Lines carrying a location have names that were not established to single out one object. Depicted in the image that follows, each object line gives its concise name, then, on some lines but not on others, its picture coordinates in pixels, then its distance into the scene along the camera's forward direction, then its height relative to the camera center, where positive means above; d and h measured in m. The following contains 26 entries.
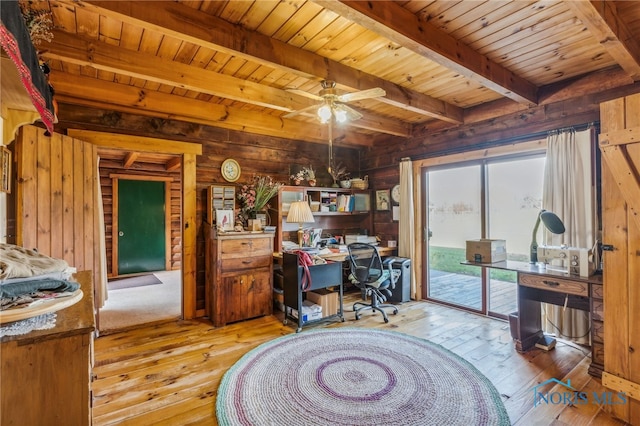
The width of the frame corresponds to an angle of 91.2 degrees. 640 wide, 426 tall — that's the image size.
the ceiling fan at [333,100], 2.45 +0.94
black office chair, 3.68 -0.72
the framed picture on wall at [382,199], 4.95 +0.24
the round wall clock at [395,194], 4.75 +0.31
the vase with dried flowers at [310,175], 4.62 +0.59
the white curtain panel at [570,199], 2.93 +0.13
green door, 6.61 -0.19
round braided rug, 2.00 -1.27
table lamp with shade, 4.05 +0.03
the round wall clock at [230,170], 4.04 +0.61
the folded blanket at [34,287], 1.02 -0.24
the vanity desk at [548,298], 2.49 -0.79
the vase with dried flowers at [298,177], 4.51 +0.55
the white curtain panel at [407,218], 4.49 -0.06
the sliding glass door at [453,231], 4.05 -0.24
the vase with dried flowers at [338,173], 4.97 +0.67
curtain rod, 2.96 +0.82
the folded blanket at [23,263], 1.06 -0.17
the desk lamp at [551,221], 2.78 -0.09
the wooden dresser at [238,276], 3.57 -0.70
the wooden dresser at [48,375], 0.94 -0.49
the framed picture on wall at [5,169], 2.04 +0.35
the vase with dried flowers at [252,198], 4.06 +0.23
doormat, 5.67 -1.23
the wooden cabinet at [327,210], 4.30 +0.07
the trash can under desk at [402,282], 4.38 -0.95
